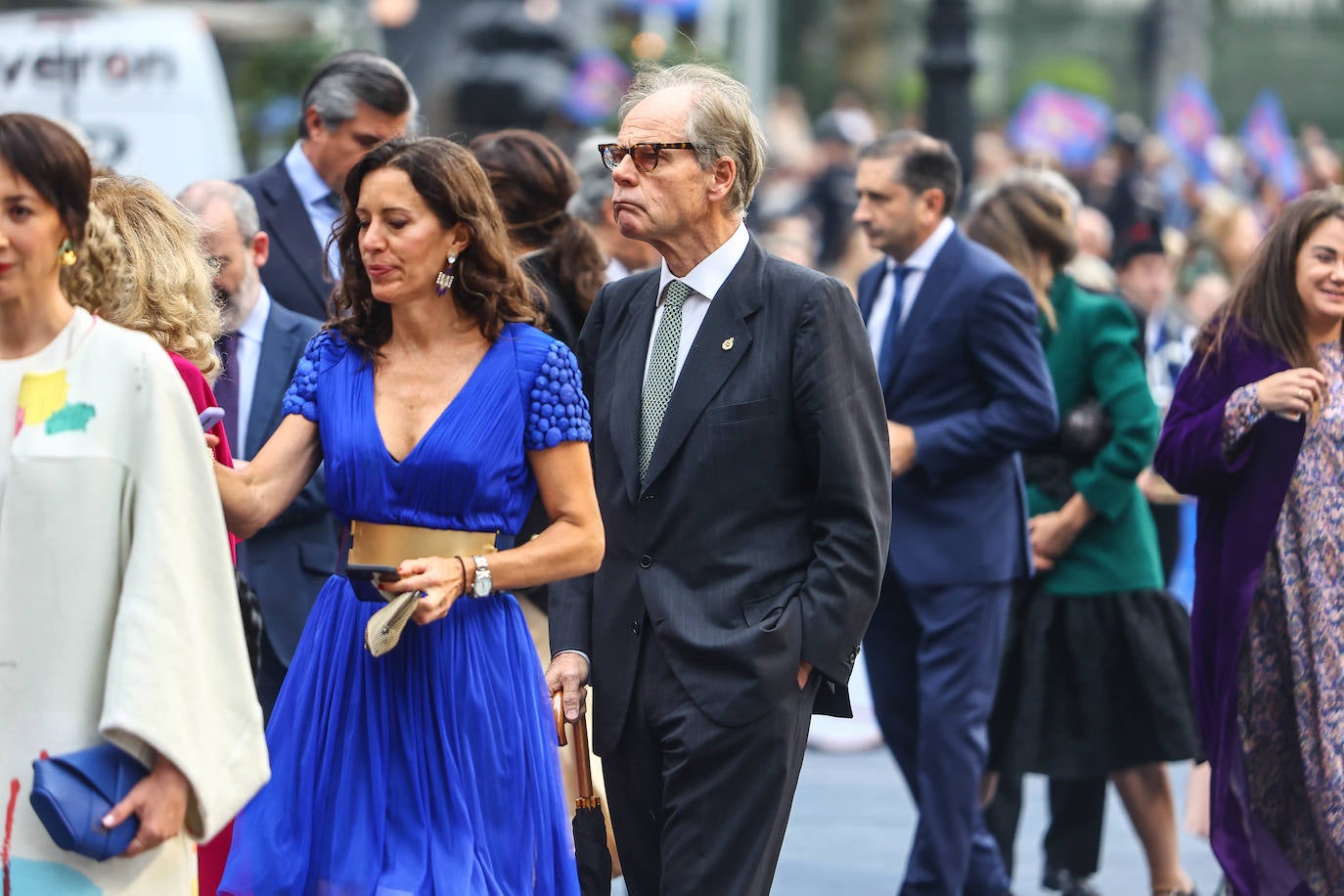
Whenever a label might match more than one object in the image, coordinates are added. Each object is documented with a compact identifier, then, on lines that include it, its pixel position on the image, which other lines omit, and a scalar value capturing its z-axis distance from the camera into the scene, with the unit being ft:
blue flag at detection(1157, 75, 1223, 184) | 130.21
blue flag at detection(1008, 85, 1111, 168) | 125.08
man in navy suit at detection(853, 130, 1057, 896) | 41.19
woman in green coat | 44.50
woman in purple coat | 33.94
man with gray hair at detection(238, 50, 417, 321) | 42.52
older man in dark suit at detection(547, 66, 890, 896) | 28.37
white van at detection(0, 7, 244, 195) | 72.84
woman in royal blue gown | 26.48
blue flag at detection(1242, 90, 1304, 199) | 128.88
